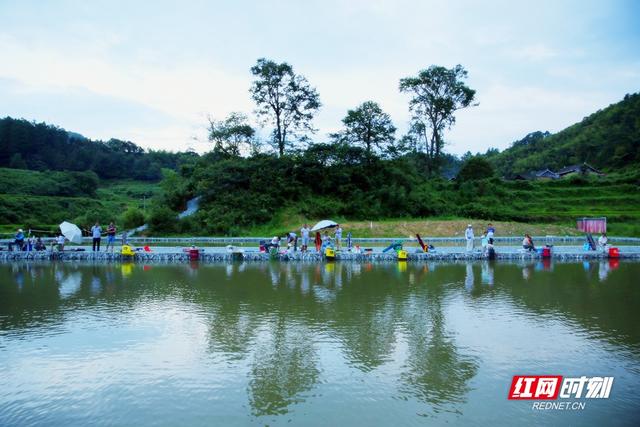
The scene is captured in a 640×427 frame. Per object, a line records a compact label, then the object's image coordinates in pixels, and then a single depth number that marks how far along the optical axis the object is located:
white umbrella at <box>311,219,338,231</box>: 23.03
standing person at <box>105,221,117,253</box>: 22.89
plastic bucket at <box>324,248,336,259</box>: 21.20
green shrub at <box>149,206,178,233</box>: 31.47
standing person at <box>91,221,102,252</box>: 22.77
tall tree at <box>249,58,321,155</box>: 39.44
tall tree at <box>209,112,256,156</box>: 39.44
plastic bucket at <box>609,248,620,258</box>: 20.81
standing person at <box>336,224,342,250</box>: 23.00
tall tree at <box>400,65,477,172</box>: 45.69
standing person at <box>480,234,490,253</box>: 21.37
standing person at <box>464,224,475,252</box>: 21.34
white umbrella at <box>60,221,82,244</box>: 22.67
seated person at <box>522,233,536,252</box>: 21.38
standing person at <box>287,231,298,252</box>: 22.40
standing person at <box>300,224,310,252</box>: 22.52
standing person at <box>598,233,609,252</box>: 21.88
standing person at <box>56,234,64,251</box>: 22.70
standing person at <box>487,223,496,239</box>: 21.52
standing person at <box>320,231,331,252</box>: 22.62
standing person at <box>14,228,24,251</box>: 22.95
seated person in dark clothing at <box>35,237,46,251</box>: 22.84
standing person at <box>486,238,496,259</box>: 20.91
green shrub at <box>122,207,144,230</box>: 32.92
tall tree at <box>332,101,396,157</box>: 40.28
